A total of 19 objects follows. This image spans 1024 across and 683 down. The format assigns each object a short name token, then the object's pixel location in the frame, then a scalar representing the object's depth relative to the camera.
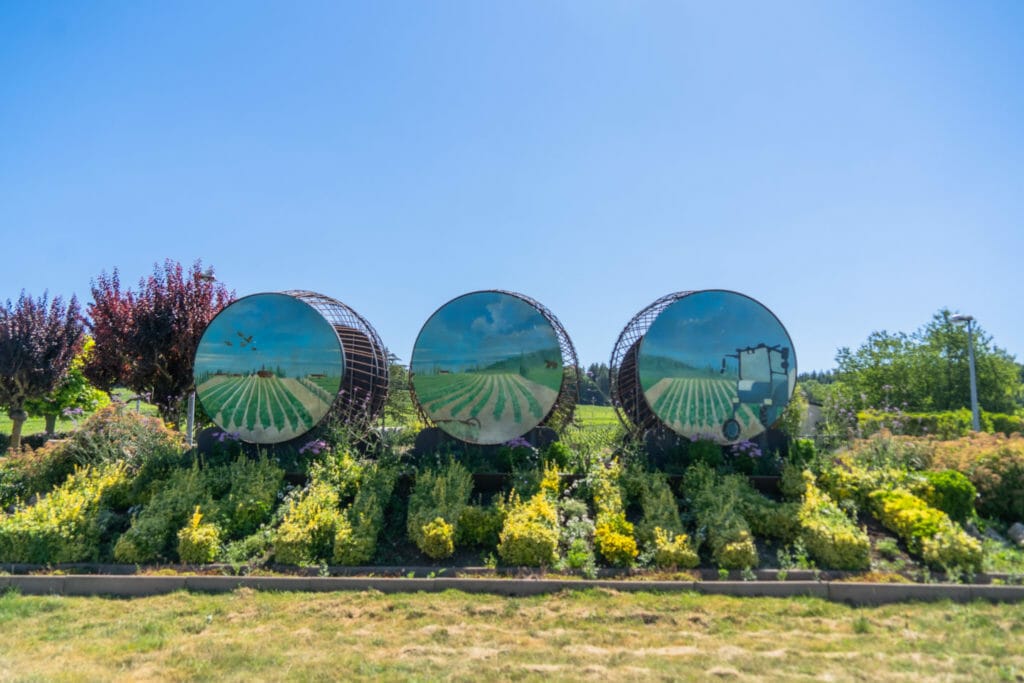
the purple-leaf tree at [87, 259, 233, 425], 12.73
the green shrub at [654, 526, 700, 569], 6.35
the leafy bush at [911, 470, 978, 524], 7.57
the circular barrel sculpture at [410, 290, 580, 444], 9.93
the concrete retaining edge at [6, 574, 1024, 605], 5.69
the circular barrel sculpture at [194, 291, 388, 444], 10.23
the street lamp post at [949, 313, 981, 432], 14.53
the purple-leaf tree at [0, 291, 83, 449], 13.29
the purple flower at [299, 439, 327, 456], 9.64
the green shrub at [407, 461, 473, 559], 6.78
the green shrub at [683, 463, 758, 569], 6.33
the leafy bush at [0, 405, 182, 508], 9.42
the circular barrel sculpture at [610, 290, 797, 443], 9.89
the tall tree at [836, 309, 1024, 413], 24.30
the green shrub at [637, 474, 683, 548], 6.88
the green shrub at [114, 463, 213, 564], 6.80
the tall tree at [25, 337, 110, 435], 18.25
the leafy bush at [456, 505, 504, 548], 7.07
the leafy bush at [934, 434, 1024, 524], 7.98
